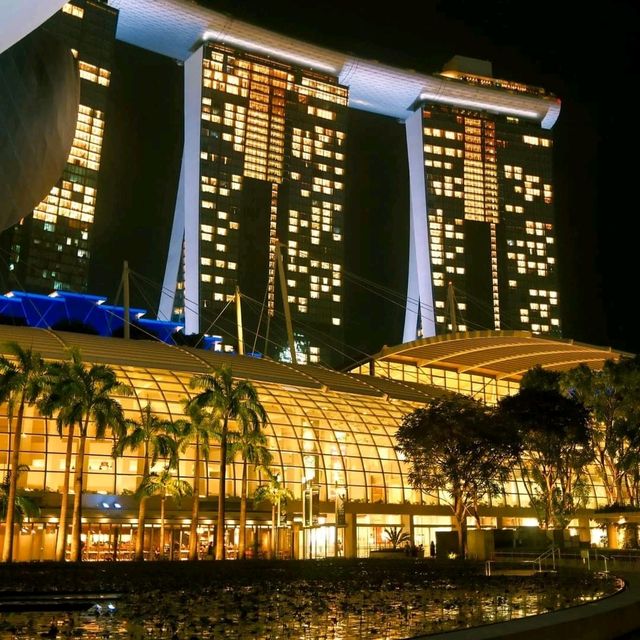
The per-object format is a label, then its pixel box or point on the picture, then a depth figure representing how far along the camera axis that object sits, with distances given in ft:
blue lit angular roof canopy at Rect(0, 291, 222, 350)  431.84
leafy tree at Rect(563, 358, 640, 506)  209.87
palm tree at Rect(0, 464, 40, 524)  165.48
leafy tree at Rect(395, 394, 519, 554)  178.19
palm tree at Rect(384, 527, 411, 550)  221.05
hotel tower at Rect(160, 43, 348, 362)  601.21
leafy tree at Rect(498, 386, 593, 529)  192.03
